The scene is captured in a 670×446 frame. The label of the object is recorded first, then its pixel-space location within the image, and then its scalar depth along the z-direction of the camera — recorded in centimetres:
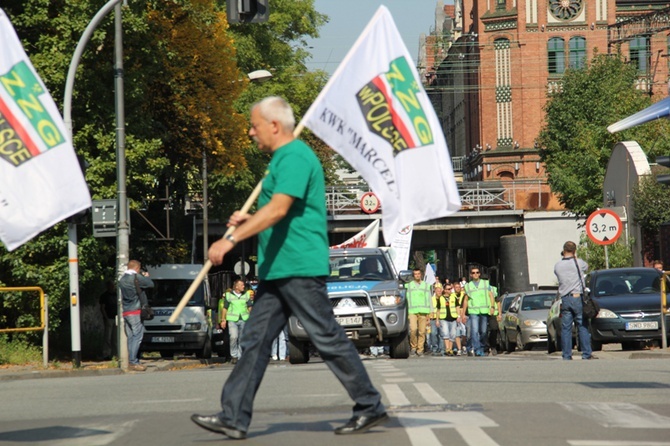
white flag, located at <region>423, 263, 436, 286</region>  4588
